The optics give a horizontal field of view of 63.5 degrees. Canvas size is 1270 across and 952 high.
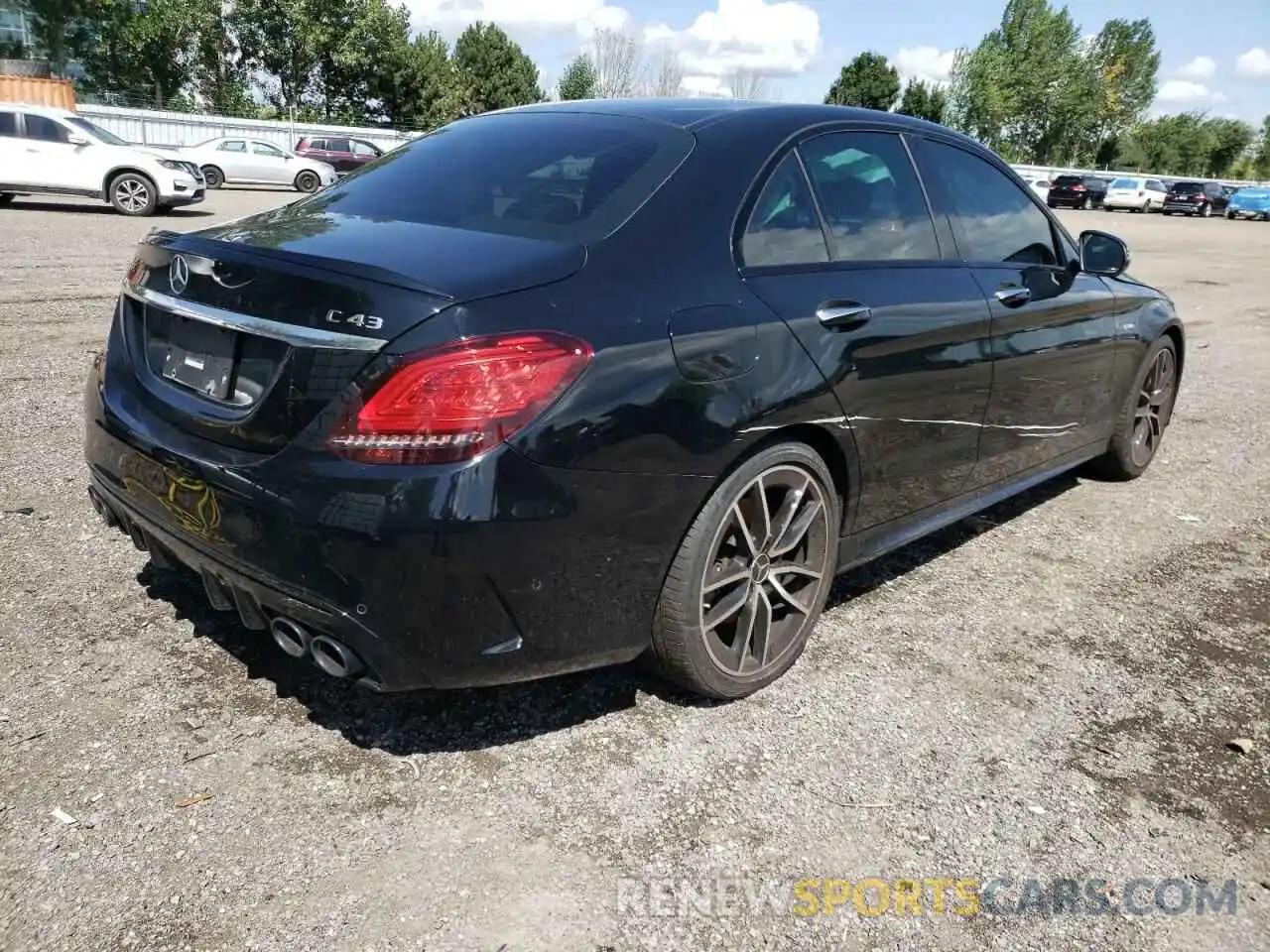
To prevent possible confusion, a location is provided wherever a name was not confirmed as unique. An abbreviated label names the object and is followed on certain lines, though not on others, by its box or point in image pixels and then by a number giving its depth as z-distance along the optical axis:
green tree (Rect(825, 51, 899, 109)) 62.22
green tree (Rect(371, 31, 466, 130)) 53.91
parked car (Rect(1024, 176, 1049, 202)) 45.59
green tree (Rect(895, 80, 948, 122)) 64.62
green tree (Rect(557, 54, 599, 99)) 64.50
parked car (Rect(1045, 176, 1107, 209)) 44.09
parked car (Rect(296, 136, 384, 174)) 32.03
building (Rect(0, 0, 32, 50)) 53.00
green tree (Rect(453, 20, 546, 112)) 57.53
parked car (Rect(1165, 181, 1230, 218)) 45.19
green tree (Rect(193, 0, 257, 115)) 51.32
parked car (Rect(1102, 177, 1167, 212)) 45.16
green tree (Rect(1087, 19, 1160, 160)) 96.88
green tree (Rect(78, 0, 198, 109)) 50.56
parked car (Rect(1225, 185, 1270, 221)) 44.97
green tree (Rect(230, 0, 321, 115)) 51.16
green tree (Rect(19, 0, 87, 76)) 50.38
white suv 16.27
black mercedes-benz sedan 2.18
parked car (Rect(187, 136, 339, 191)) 26.38
